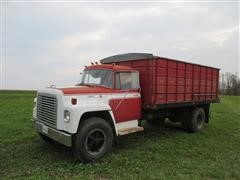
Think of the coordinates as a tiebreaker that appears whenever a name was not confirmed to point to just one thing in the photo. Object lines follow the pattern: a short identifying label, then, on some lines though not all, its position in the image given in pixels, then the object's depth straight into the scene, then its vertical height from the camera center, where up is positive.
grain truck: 5.68 -0.40
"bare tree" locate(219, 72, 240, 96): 78.93 +1.15
